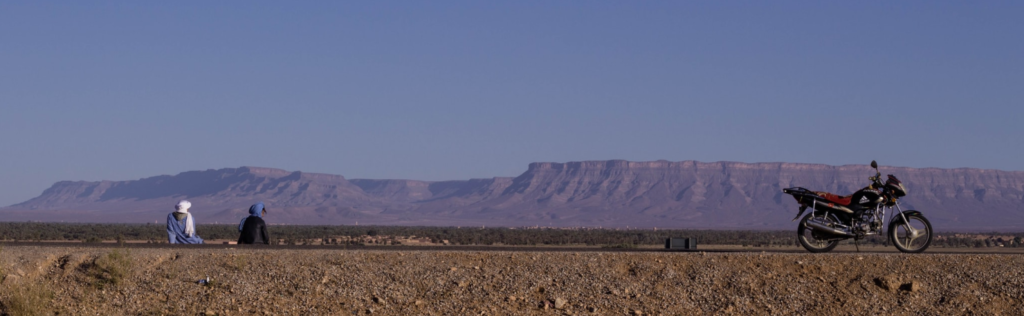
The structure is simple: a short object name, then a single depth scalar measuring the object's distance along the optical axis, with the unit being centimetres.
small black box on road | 2734
